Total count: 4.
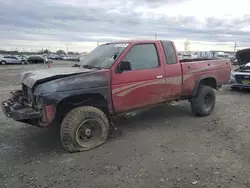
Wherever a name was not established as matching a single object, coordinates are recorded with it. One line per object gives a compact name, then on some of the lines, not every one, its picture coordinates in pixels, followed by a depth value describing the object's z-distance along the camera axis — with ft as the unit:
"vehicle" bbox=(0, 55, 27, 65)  102.04
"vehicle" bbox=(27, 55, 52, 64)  114.77
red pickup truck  10.53
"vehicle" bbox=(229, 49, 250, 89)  25.74
